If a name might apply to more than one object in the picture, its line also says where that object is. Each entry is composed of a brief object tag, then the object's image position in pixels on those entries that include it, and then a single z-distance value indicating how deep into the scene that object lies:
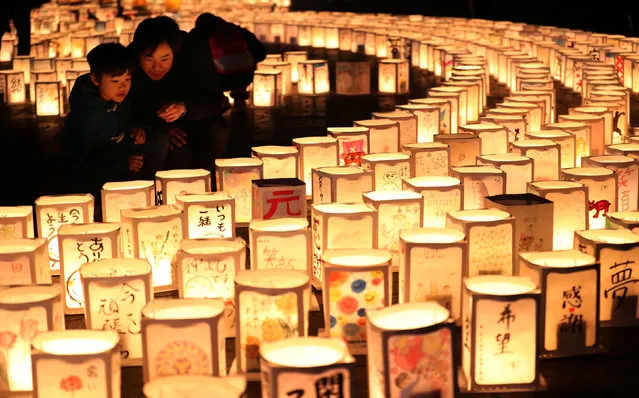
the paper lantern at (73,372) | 2.55
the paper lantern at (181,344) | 2.69
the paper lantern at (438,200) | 3.95
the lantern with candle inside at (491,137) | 5.12
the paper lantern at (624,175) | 4.36
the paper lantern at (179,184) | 4.41
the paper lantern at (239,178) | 4.59
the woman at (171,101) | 5.23
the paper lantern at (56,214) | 3.99
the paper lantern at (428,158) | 4.65
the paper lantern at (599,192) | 4.13
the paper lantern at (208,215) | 3.91
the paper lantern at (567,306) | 2.99
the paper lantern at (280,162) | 4.84
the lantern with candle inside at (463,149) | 4.96
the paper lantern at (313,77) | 8.69
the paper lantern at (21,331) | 2.85
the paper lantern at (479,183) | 4.22
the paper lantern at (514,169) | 4.47
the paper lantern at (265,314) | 2.86
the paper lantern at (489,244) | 3.35
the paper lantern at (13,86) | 8.50
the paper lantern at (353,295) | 3.02
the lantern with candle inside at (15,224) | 3.83
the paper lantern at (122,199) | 4.20
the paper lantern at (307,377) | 2.40
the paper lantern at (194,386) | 2.36
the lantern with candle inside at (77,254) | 3.48
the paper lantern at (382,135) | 5.43
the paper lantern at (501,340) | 2.78
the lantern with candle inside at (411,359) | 2.55
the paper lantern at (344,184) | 4.22
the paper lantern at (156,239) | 3.62
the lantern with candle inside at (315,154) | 4.97
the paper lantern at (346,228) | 3.55
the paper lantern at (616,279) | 3.21
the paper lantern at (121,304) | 3.04
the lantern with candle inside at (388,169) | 4.47
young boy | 4.66
